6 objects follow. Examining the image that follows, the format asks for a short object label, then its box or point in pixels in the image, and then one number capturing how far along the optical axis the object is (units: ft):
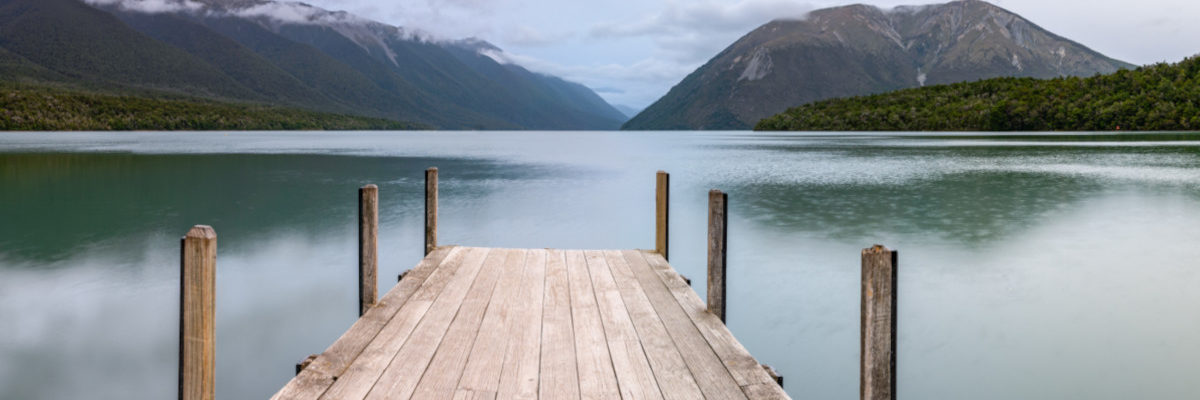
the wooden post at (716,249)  19.06
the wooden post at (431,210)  28.63
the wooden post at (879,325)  10.33
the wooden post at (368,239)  19.54
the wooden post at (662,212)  27.35
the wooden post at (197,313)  10.15
